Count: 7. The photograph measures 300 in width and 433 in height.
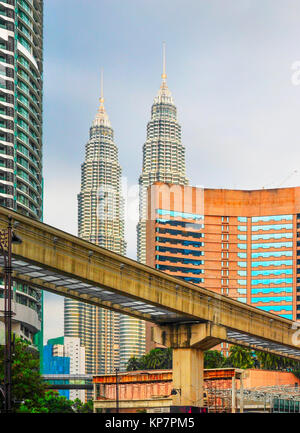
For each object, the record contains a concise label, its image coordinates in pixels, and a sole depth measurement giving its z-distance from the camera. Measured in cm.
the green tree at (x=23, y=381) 6506
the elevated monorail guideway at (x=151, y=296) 5447
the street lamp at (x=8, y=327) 2769
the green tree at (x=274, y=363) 15962
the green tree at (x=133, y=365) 18275
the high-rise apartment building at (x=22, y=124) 13450
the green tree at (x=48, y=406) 6328
